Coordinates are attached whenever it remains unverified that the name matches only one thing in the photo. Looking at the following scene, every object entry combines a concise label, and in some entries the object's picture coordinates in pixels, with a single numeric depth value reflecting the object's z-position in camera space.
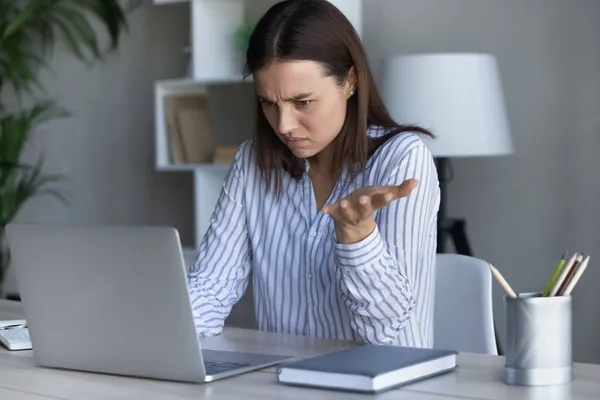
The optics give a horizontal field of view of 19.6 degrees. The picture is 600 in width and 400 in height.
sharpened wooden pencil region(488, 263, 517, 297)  2.26
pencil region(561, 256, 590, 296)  2.24
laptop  2.30
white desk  2.21
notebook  2.23
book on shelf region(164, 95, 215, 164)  5.00
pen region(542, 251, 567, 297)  2.25
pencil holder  2.22
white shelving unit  4.84
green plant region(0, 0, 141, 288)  5.34
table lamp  3.90
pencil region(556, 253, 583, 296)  2.25
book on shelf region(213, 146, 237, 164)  4.75
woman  2.77
